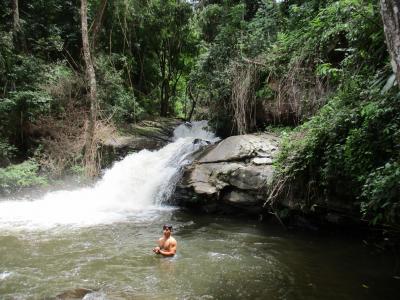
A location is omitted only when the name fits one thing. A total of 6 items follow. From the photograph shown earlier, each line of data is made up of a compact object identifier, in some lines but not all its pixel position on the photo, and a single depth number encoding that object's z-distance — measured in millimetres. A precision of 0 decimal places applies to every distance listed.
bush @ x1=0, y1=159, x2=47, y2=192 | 10391
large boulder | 8500
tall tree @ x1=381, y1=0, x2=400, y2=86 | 2939
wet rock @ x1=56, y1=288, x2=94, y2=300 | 4445
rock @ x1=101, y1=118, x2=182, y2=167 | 13008
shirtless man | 6250
